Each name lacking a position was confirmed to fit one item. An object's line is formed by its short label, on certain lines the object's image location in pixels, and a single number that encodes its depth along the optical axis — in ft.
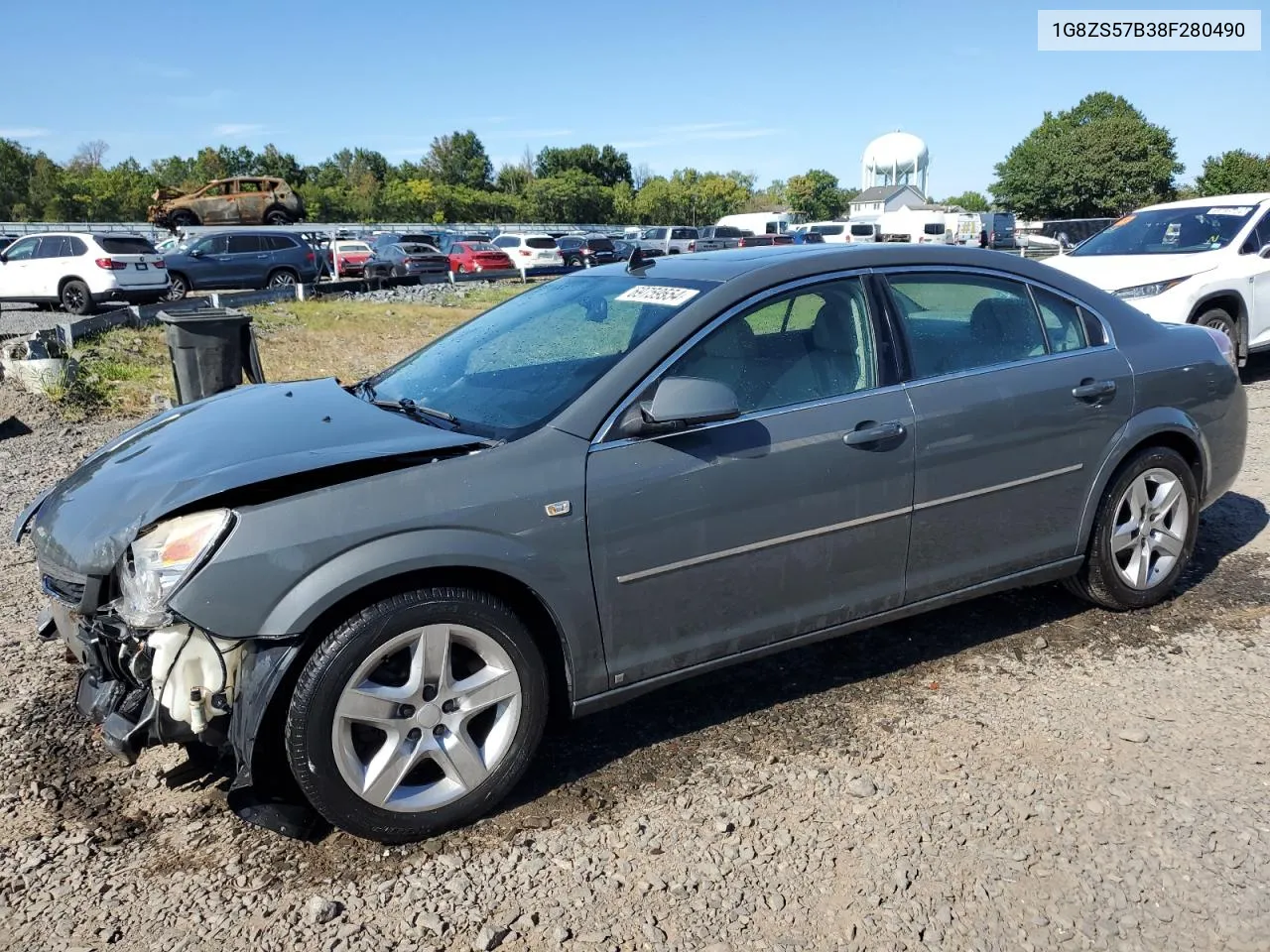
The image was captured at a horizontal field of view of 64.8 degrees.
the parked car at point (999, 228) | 132.98
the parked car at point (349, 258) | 103.09
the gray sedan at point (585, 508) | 9.14
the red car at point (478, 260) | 105.29
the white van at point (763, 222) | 200.65
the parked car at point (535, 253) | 106.01
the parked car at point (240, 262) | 73.20
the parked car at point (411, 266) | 95.71
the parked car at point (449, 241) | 112.27
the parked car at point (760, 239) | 112.97
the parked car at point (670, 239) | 124.98
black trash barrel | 22.68
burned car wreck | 128.47
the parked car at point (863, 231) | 133.24
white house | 312.71
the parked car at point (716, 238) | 122.01
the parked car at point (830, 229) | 137.18
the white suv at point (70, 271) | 60.34
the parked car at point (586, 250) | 110.93
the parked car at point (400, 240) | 108.88
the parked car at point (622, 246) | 114.19
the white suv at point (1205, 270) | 30.63
